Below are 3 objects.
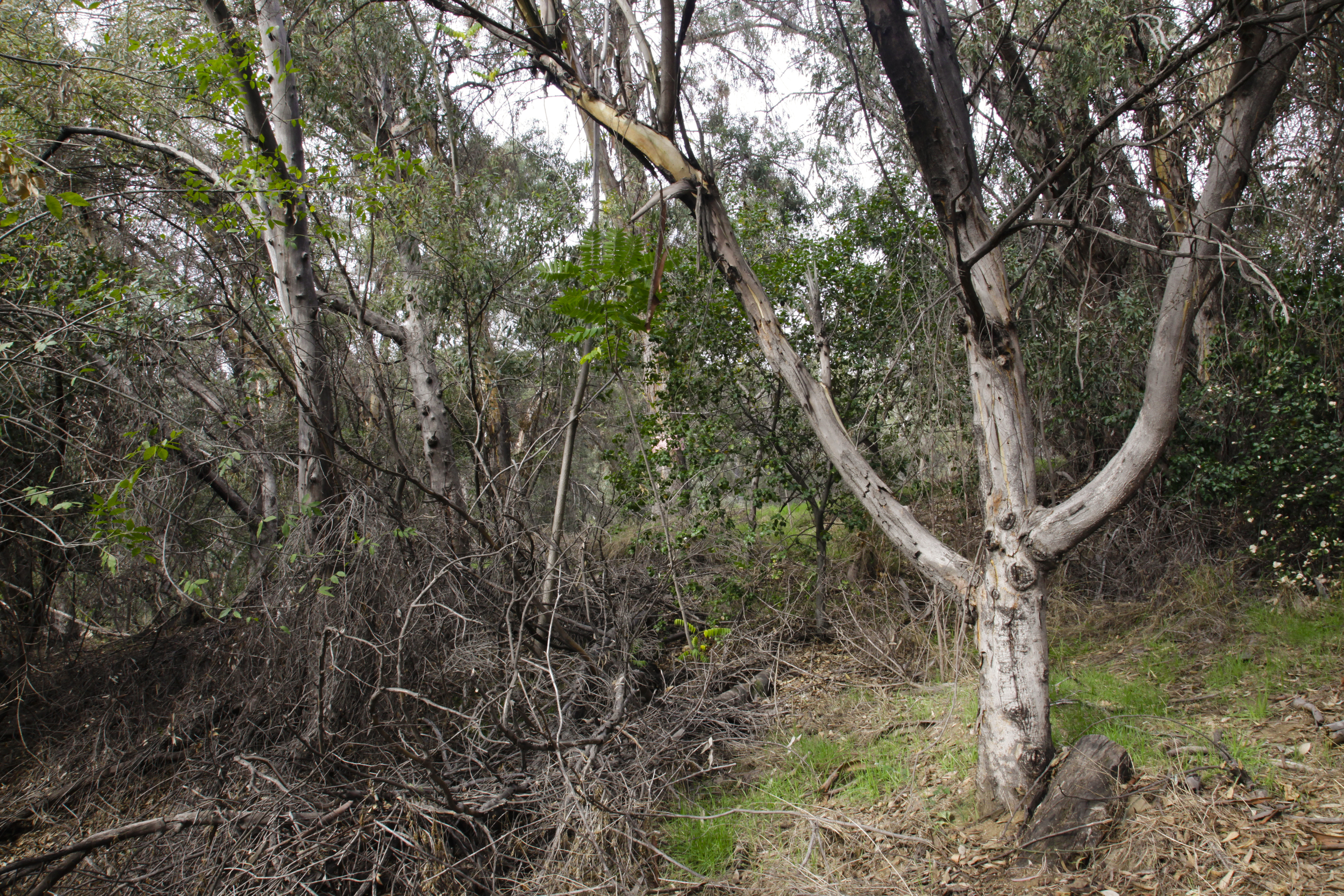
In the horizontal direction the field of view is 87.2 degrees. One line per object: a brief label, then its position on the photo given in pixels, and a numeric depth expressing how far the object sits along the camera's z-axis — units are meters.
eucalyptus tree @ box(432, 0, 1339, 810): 3.02
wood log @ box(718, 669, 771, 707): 4.86
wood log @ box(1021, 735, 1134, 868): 2.84
